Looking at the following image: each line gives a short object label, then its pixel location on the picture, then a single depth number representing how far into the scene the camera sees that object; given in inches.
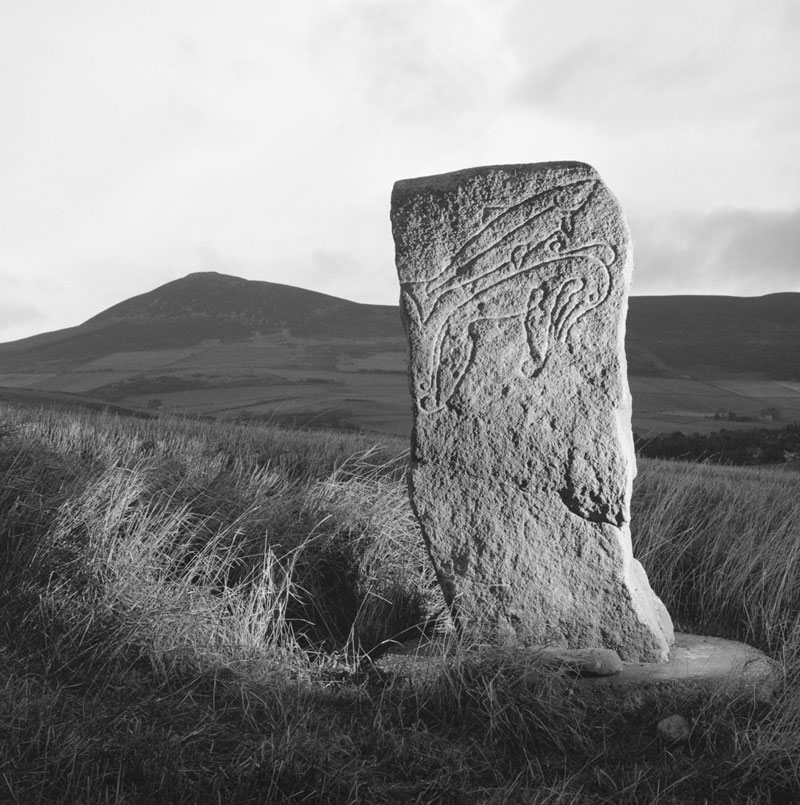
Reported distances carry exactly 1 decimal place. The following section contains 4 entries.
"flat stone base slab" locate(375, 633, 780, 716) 145.3
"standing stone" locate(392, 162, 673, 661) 157.9
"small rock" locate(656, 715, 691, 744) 135.2
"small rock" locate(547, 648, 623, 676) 149.2
